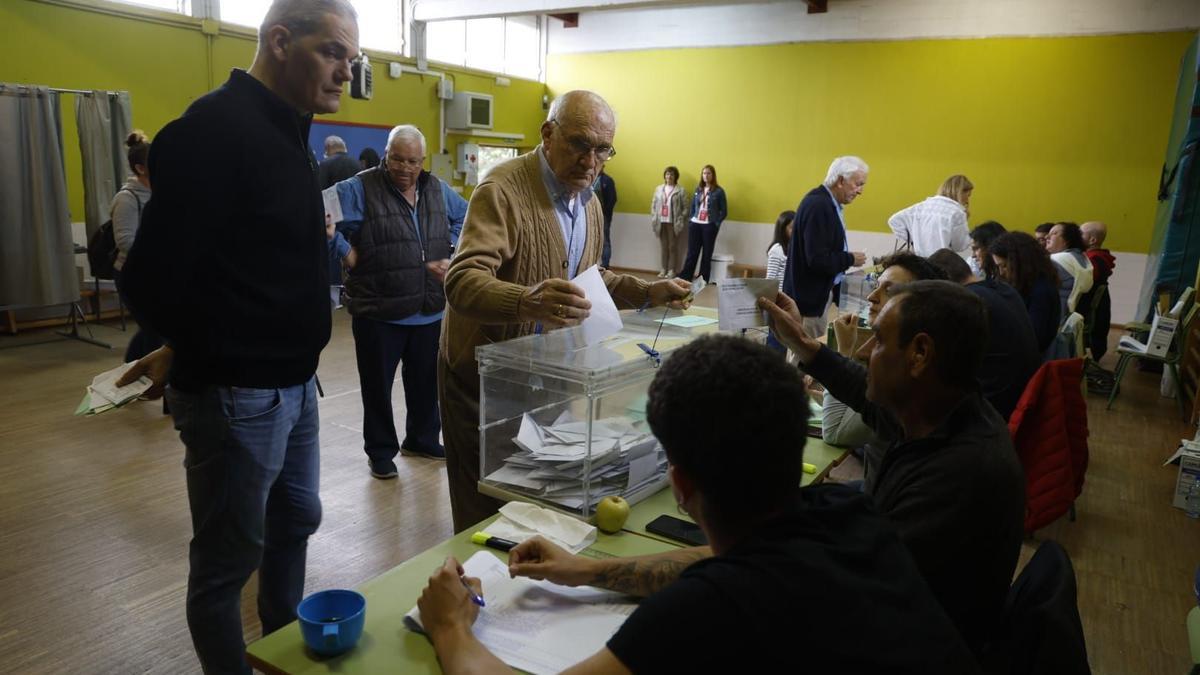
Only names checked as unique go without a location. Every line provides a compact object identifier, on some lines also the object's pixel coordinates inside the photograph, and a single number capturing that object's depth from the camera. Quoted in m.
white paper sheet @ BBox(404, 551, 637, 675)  1.23
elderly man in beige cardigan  1.98
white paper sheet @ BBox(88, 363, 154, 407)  1.75
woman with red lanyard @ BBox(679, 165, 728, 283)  11.22
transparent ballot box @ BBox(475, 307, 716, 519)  1.80
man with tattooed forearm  0.83
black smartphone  1.65
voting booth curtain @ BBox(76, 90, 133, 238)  6.33
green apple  1.67
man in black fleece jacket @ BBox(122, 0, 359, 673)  1.53
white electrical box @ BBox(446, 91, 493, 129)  10.71
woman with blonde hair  6.04
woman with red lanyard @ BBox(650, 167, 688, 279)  11.58
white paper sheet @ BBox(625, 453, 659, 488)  1.85
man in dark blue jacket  4.82
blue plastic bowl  1.21
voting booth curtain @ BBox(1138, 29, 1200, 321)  6.75
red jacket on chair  3.24
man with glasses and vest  3.76
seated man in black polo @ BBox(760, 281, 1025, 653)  1.33
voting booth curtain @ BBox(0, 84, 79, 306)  5.89
